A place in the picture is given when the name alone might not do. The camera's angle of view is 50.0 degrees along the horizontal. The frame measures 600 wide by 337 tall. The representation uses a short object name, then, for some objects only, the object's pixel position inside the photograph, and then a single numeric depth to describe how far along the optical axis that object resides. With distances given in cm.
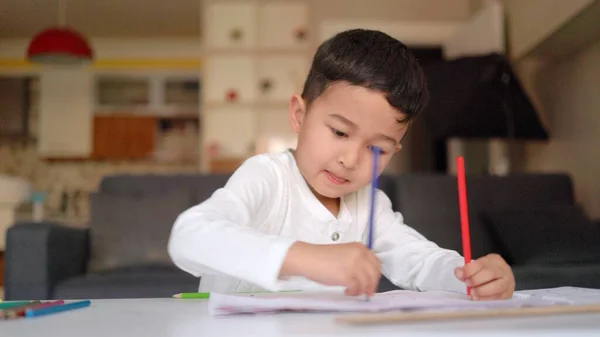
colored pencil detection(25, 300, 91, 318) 54
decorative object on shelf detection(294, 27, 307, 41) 470
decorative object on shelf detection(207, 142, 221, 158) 460
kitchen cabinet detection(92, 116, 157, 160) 599
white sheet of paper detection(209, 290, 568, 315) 51
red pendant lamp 379
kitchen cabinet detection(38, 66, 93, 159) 589
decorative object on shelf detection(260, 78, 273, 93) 473
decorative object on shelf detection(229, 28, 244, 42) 474
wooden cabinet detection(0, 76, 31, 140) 589
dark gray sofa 176
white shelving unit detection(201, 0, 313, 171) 470
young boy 56
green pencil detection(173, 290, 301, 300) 75
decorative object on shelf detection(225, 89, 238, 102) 470
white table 39
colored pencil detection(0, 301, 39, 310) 61
